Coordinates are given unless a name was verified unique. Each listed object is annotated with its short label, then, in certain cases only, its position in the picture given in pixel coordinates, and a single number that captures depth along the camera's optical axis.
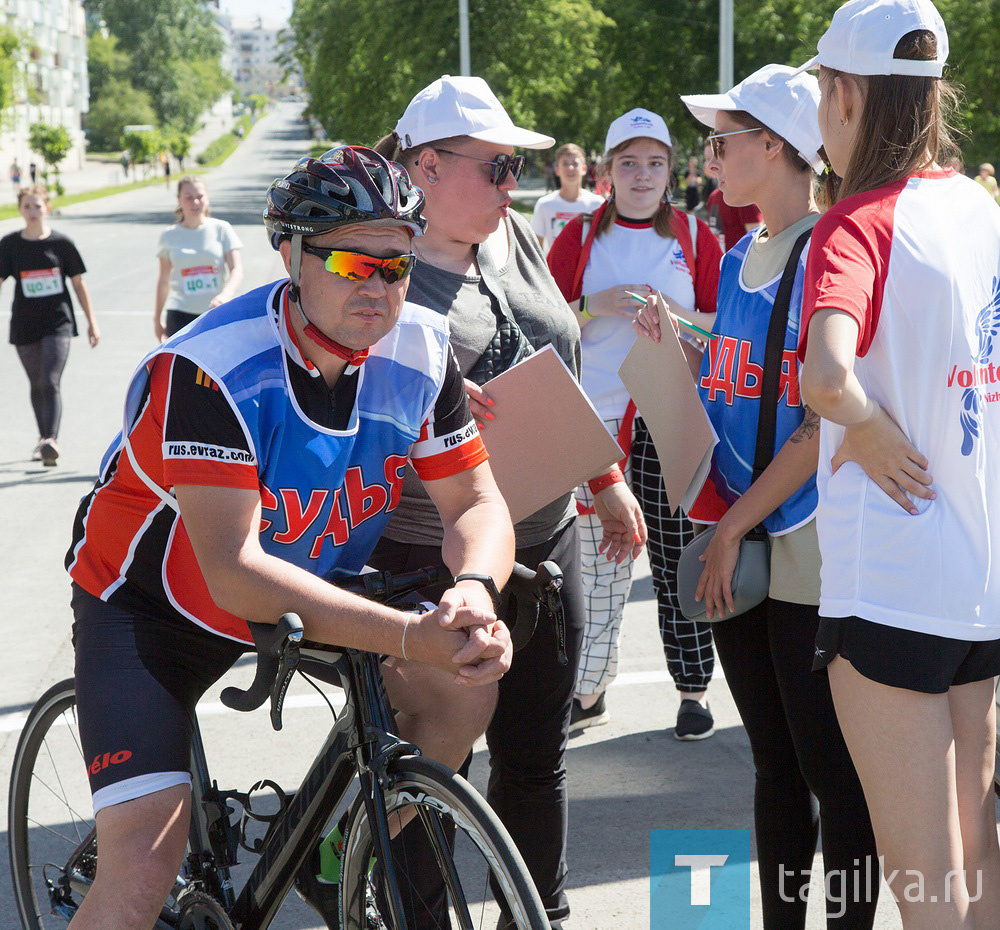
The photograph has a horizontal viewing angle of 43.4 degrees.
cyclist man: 2.18
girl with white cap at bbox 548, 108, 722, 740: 4.54
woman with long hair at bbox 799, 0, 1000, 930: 2.12
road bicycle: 2.09
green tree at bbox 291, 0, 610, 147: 33.22
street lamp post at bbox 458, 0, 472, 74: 29.17
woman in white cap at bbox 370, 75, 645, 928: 2.94
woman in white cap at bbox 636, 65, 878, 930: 2.73
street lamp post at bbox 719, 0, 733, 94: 22.84
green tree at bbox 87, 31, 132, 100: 129.25
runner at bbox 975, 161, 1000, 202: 17.79
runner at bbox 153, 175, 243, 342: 9.48
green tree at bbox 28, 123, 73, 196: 73.06
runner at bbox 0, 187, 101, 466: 9.11
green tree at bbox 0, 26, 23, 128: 61.06
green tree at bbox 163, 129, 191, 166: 101.12
